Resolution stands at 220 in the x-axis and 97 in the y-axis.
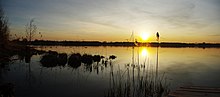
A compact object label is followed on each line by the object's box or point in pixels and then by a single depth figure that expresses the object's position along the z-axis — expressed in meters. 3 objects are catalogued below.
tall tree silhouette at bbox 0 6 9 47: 13.64
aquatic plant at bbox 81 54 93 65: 15.64
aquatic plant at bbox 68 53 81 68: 14.39
